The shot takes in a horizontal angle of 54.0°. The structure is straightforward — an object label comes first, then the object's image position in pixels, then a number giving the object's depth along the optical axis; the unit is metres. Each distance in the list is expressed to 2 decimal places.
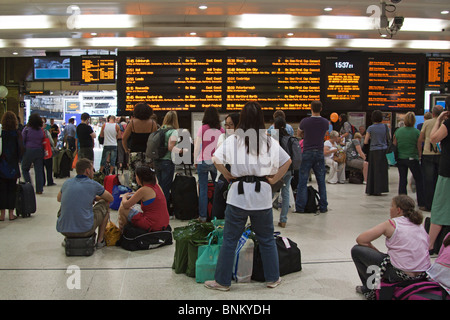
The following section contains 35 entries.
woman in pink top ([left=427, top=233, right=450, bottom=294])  3.21
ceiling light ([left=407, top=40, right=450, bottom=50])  11.20
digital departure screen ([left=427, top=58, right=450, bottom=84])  11.97
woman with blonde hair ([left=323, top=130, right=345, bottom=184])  10.91
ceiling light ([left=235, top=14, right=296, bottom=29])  8.73
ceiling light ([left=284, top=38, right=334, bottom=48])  10.80
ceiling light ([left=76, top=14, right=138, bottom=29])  8.67
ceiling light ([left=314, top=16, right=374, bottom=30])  9.00
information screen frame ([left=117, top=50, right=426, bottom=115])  11.02
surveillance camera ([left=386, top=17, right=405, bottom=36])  7.84
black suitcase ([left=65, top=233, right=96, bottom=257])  4.88
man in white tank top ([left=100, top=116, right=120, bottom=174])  10.67
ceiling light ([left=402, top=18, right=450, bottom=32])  9.21
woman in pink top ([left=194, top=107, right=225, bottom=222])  6.27
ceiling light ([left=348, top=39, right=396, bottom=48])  11.02
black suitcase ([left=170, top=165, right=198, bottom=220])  6.75
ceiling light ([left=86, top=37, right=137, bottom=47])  10.60
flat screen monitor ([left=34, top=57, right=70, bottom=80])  11.79
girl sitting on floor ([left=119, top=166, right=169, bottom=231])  5.12
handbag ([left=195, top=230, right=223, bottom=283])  4.01
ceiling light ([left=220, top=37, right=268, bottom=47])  10.73
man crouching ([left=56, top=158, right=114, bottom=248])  4.86
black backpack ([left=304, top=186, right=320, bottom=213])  7.42
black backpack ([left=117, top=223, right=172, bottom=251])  5.12
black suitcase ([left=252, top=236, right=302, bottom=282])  4.08
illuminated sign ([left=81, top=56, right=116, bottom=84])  11.38
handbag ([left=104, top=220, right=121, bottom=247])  5.29
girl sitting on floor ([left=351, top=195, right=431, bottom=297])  3.38
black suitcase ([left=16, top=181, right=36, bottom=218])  6.96
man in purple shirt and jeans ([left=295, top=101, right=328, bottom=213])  7.24
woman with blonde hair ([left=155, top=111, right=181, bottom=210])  6.55
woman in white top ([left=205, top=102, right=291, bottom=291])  3.64
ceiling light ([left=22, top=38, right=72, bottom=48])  10.78
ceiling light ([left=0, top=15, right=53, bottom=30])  8.74
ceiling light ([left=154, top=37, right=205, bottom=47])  10.80
